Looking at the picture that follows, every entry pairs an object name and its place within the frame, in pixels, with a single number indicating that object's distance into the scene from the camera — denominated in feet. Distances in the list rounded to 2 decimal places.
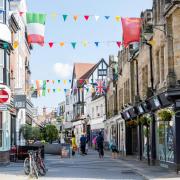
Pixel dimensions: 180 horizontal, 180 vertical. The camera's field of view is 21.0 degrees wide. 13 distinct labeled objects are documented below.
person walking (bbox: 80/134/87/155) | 133.08
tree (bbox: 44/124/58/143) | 221.87
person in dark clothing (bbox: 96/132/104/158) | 117.38
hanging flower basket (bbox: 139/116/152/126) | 88.38
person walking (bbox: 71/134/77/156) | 132.56
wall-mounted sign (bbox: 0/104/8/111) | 84.65
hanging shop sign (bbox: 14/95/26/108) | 99.55
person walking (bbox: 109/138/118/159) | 115.34
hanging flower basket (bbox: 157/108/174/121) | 69.72
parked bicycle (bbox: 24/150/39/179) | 61.98
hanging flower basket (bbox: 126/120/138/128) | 104.75
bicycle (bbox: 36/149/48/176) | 64.49
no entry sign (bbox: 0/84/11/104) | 80.94
